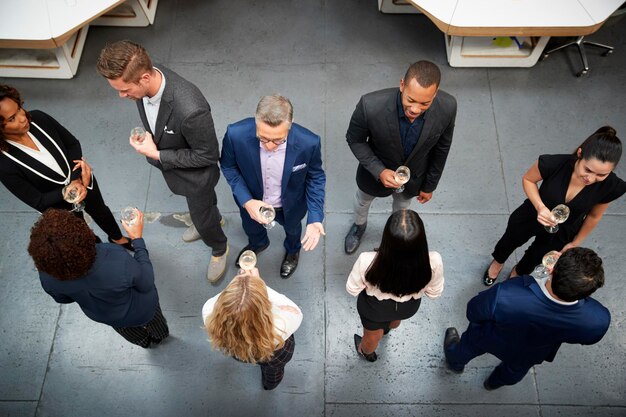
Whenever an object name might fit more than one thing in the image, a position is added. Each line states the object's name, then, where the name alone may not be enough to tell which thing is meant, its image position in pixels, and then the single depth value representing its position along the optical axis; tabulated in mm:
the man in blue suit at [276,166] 2488
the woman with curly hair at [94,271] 2178
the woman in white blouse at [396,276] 2146
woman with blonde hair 2039
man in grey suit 2473
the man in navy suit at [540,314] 2184
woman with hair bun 2570
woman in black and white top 2609
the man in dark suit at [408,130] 2580
